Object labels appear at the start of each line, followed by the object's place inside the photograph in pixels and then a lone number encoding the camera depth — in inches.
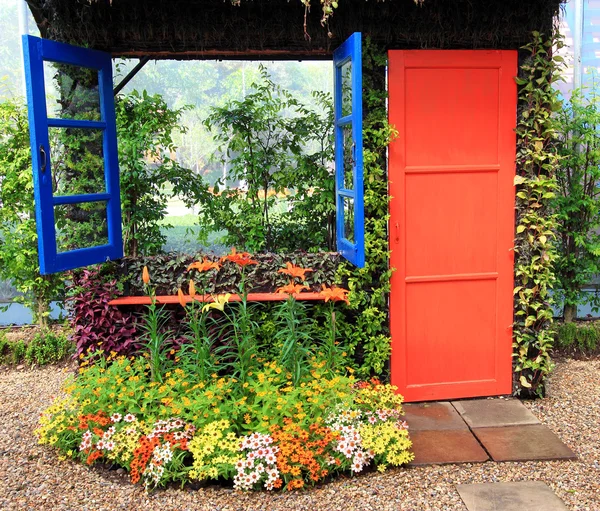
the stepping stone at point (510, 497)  129.6
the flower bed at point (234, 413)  137.3
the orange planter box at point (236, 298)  172.7
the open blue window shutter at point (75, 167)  145.2
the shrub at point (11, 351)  236.9
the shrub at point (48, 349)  236.4
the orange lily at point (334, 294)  159.0
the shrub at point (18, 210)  222.4
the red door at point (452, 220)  178.9
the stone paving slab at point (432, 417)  170.1
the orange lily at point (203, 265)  154.4
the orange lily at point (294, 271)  154.0
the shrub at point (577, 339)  233.0
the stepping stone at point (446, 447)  151.1
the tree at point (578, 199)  229.1
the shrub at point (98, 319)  174.2
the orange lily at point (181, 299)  152.0
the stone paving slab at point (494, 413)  172.9
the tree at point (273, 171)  188.2
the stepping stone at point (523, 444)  152.8
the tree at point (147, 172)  185.6
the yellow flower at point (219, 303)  151.7
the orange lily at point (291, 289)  155.9
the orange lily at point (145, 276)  152.6
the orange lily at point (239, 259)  155.1
